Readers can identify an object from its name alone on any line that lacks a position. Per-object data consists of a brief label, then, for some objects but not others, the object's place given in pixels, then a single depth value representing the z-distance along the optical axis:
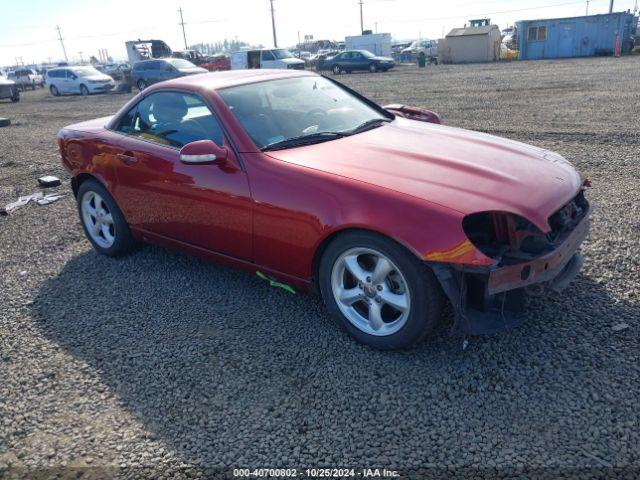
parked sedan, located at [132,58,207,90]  24.64
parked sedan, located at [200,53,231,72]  37.69
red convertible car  2.80
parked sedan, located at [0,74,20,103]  23.89
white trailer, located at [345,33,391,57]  42.47
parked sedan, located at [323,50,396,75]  32.03
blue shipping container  32.94
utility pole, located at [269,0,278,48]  66.66
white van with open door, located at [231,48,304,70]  30.42
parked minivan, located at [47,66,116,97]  27.31
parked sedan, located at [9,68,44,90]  37.72
